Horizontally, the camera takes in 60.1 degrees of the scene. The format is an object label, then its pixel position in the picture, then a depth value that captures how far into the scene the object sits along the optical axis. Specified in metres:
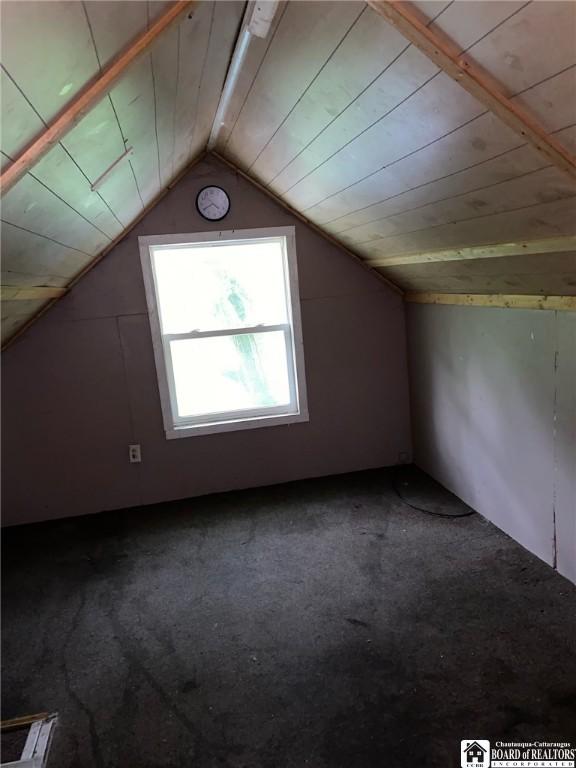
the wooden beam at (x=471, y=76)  1.14
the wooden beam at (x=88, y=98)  1.18
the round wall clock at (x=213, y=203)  3.27
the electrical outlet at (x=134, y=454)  3.45
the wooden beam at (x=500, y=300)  2.16
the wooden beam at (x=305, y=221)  3.27
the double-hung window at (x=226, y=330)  3.40
